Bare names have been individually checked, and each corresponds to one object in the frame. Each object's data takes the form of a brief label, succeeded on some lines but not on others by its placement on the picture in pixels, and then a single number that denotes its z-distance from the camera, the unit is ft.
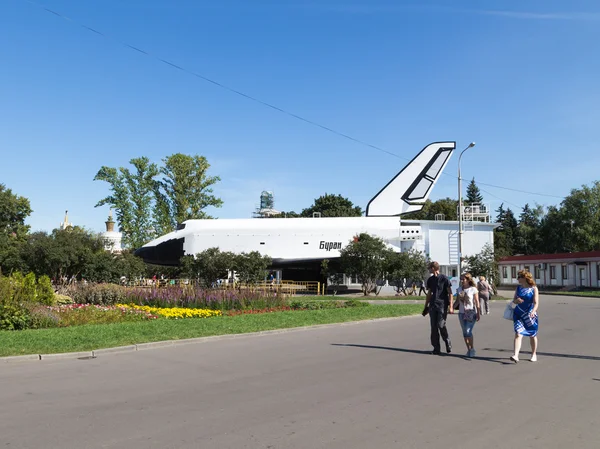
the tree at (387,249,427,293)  118.42
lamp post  114.42
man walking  35.01
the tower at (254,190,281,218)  311.27
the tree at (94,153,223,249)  216.13
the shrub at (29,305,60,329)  47.93
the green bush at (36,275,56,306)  60.54
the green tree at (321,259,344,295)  128.16
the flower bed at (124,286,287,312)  70.54
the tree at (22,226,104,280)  117.70
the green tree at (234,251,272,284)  113.91
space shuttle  130.11
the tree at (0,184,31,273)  180.20
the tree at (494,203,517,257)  260.05
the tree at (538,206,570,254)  239.50
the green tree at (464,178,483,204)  330.75
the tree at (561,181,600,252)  225.35
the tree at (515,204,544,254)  261.85
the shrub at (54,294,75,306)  68.46
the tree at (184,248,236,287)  113.60
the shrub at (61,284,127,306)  74.74
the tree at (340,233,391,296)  116.78
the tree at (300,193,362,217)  262.63
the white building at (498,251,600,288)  157.69
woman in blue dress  31.73
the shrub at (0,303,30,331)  46.06
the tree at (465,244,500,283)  123.03
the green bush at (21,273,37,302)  53.67
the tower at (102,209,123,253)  248.89
